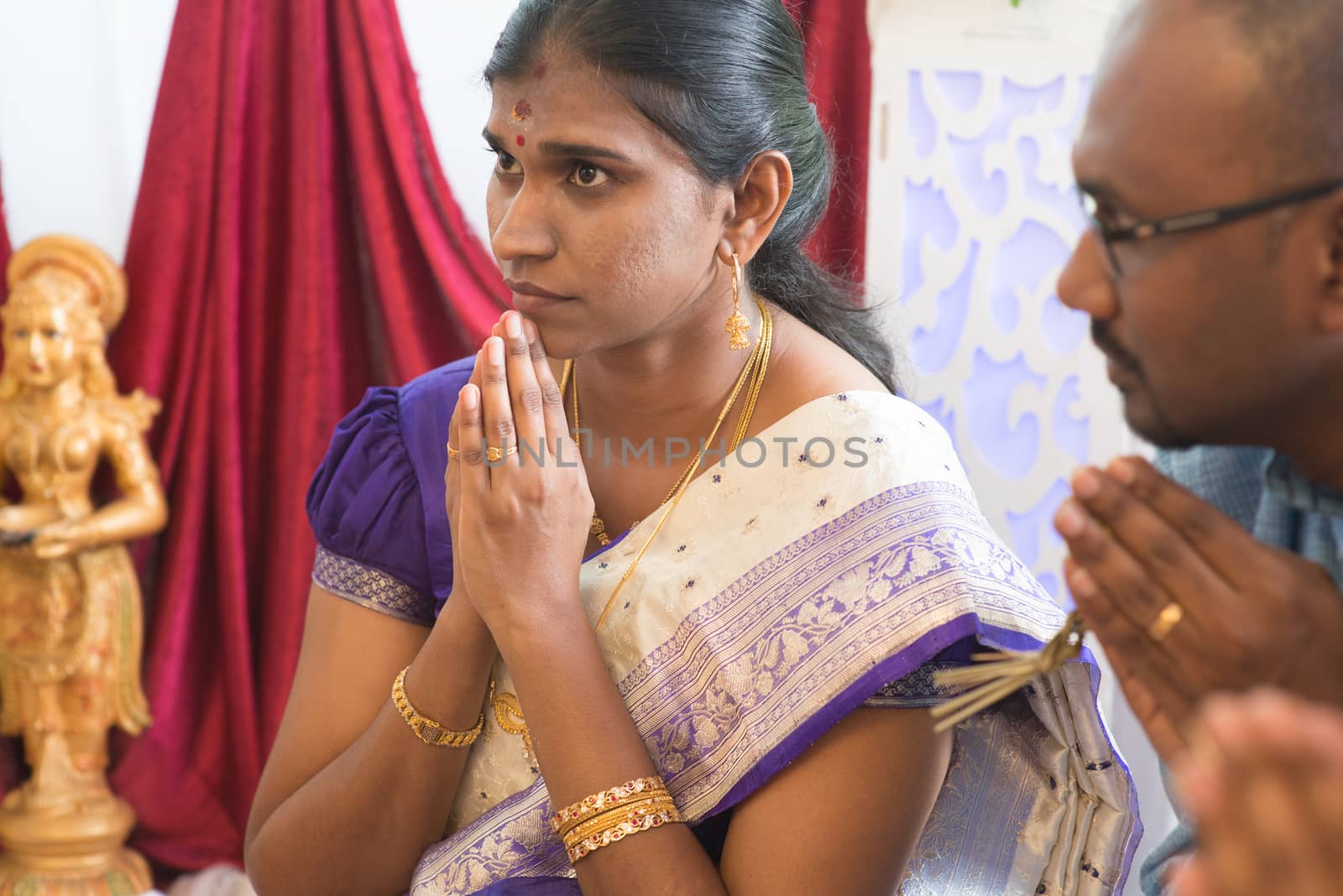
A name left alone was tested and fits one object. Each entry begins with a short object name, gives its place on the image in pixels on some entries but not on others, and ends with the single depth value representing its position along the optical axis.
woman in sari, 1.33
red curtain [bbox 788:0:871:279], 2.55
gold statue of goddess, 2.48
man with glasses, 0.86
